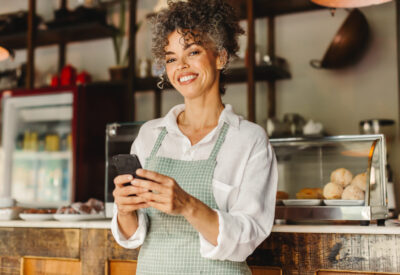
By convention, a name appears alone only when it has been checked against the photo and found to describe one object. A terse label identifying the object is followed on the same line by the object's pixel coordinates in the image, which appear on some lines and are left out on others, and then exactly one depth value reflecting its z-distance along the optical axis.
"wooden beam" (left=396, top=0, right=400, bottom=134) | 3.44
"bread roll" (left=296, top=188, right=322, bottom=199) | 2.20
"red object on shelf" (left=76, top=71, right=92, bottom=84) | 4.31
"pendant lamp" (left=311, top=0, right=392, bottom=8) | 2.24
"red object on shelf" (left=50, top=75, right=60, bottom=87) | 4.32
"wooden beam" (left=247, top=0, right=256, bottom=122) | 3.54
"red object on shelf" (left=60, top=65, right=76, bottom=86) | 4.31
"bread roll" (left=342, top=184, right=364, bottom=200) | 2.04
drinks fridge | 3.75
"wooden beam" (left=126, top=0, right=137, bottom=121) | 4.00
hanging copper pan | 3.57
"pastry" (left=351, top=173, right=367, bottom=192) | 2.10
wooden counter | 1.79
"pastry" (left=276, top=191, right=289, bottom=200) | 2.26
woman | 1.31
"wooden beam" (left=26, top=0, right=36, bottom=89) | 4.23
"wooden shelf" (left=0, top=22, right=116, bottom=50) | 4.25
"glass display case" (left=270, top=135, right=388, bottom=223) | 2.02
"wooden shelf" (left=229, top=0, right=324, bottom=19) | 3.72
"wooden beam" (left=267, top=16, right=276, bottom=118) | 3.86
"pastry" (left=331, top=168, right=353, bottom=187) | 2.17
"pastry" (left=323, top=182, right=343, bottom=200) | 2.12
